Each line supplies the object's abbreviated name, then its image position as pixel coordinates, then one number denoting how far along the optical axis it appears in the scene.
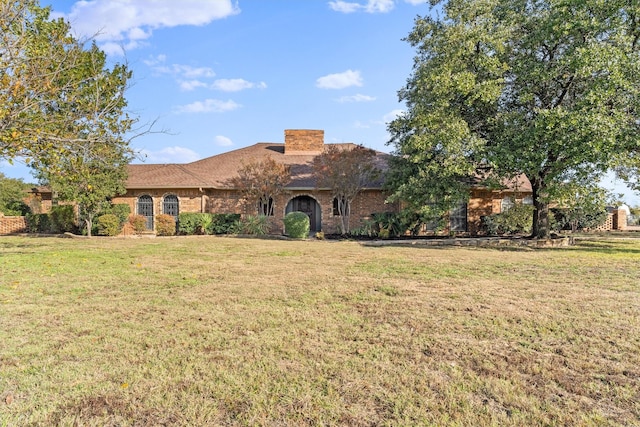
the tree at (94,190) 17.58
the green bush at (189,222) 19.41
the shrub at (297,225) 17.22
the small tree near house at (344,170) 17.44
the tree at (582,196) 12.41
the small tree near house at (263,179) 18.12
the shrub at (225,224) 19.53
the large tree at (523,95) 11.77
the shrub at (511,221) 17.89
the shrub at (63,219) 20.28
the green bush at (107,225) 18.81
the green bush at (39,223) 21.11
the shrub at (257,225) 18.88
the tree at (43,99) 7.71
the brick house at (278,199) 20.25
